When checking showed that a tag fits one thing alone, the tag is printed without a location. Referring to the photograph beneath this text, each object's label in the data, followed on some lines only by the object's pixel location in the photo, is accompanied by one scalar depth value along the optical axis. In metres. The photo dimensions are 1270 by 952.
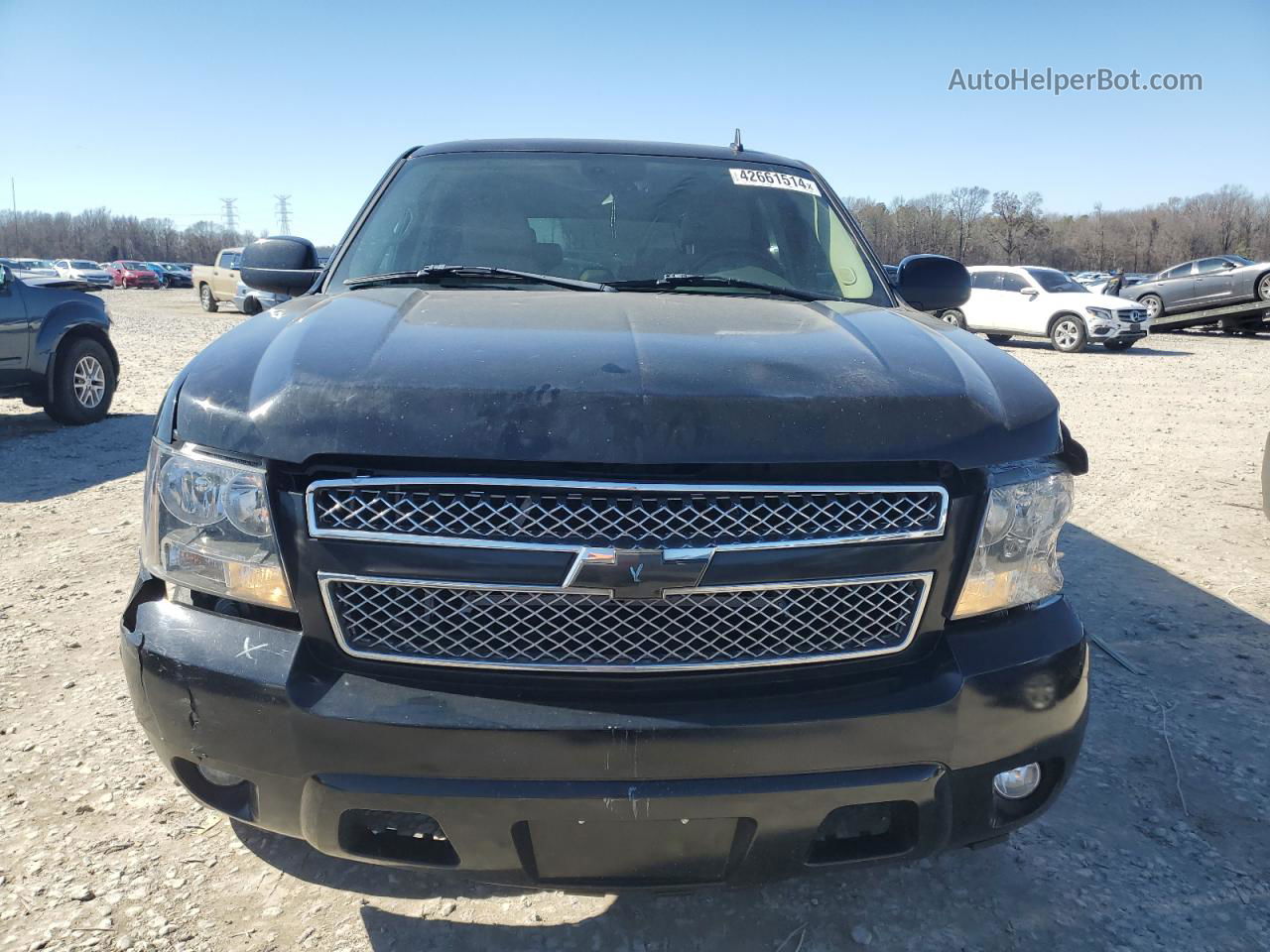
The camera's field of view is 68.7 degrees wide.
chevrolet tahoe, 1.63
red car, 55.91
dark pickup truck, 8.07
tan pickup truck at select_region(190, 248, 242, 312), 26.11
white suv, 17.61
